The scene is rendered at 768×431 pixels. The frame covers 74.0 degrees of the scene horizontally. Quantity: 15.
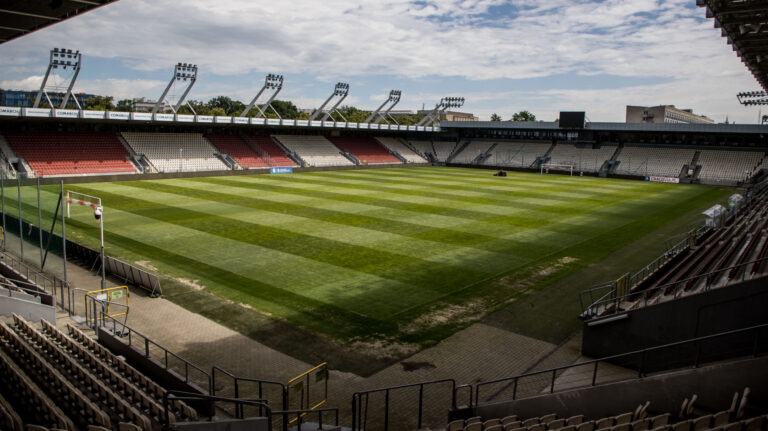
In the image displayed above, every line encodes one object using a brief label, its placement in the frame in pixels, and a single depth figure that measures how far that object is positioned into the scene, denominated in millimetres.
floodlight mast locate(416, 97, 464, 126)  87000
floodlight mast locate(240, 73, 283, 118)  62388
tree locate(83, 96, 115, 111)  92125
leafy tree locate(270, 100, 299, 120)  143125
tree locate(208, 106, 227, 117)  115638
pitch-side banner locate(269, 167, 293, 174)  60031
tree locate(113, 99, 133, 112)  103188
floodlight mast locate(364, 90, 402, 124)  78875
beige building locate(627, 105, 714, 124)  97875
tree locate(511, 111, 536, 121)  157375
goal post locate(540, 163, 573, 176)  69950
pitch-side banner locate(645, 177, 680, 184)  60619
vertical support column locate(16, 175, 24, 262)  19078
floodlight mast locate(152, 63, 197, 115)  54000
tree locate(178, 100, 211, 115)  116388
